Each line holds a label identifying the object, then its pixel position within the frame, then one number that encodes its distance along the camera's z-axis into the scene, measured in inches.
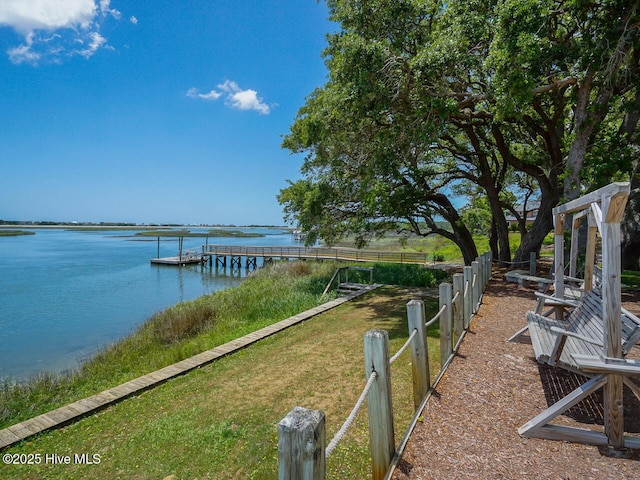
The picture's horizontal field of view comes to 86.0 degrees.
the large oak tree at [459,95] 334.0
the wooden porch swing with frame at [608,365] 114.7
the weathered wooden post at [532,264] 467.5
